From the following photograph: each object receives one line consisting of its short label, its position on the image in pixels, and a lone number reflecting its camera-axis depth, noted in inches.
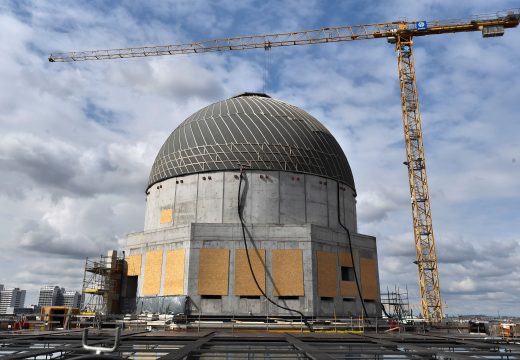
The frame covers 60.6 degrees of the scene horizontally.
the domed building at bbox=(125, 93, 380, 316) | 1407.5
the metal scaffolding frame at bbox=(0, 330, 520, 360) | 495.2
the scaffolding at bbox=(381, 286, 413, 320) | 1784.0
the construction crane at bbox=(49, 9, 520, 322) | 2455.7
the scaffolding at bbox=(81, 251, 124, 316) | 1630.2
